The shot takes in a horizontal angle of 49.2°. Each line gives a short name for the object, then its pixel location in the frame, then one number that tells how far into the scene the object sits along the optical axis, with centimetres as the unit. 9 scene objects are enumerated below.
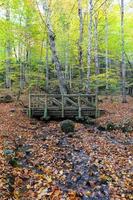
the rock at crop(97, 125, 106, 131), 771
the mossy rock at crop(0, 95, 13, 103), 1078
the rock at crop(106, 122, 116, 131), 765
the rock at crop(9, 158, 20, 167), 472
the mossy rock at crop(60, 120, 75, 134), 725
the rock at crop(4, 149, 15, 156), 510
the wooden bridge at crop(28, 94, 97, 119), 858
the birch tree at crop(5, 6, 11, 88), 1294
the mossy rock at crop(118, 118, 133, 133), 754
